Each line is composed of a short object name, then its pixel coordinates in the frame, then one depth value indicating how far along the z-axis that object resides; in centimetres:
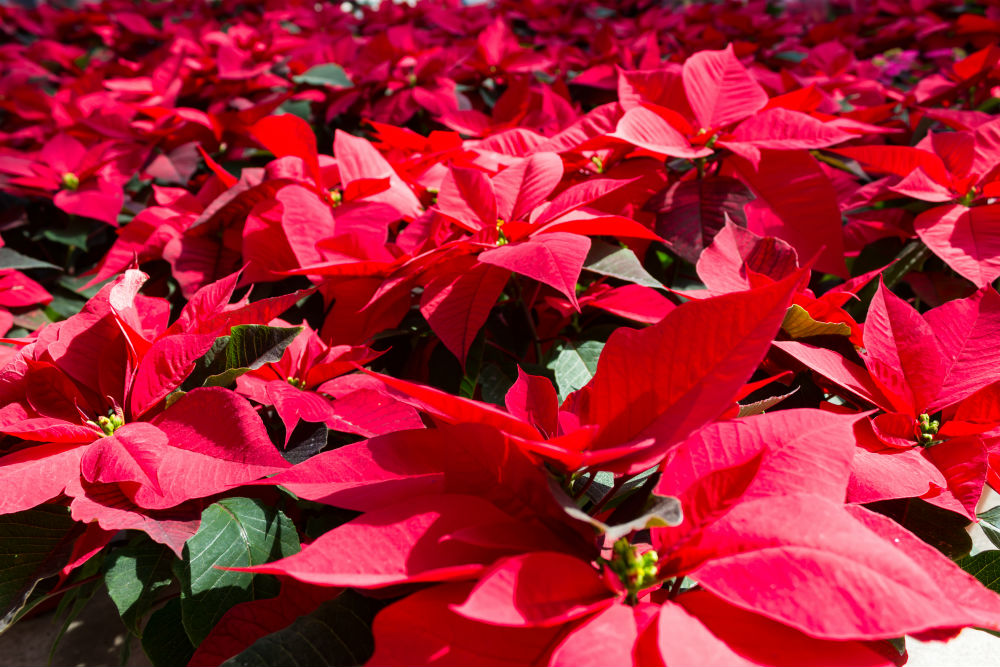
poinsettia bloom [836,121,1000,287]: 65
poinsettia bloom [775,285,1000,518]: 46
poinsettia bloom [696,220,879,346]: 55
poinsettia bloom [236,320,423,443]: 51
